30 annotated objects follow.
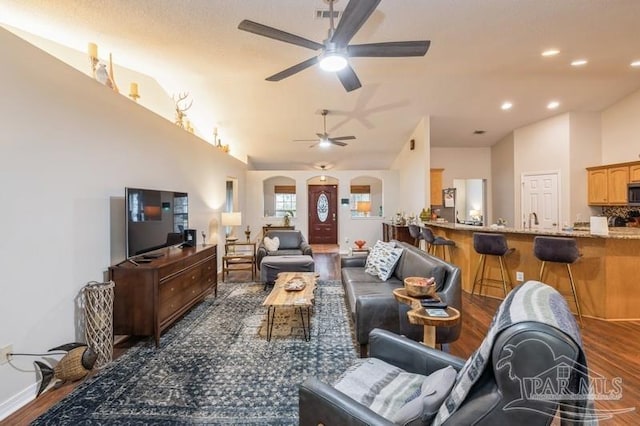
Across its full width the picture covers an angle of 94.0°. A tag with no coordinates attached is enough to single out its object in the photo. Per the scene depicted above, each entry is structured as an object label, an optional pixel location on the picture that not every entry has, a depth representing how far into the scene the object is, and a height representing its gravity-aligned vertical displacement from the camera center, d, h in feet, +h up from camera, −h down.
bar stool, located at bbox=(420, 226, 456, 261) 15.53 -1.49
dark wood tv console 8.86 -2.48
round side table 5.95 -2.15
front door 33.99 -0.37
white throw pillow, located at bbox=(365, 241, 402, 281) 11.43 -1.92
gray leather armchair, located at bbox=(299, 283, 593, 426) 2.58 -1.49
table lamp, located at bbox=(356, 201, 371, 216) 34.01 +0.62
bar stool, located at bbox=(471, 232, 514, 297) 12.59 -1.66
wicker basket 7.94 -2.85
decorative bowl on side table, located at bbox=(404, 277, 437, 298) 6.89 -1.77
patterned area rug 6.14 -4.07
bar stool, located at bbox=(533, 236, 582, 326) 10.62 -1.49
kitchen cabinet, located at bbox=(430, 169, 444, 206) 24.58 +2.21
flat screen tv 9.46 -0.16
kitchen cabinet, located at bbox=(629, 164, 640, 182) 16.22 +2.01
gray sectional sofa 8.19 -2.69
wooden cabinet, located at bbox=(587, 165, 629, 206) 16.89 +1.49
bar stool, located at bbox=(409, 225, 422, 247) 18.75 -1.23
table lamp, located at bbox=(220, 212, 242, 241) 18.79 -0.33
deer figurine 15.07 +5.08
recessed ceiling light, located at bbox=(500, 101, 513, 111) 18.07 +6.50
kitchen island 10.91 -2.42
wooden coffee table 9.22 -2.76
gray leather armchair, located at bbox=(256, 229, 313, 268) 17.80 -1.91
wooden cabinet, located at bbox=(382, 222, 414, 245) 22.53 -1.67
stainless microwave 16.07 +0.87
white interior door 19.79 +0.80
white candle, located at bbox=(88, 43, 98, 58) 9.62 +5.32
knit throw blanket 2.76 -1.20
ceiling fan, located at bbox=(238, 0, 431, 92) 6.41 +4.40
